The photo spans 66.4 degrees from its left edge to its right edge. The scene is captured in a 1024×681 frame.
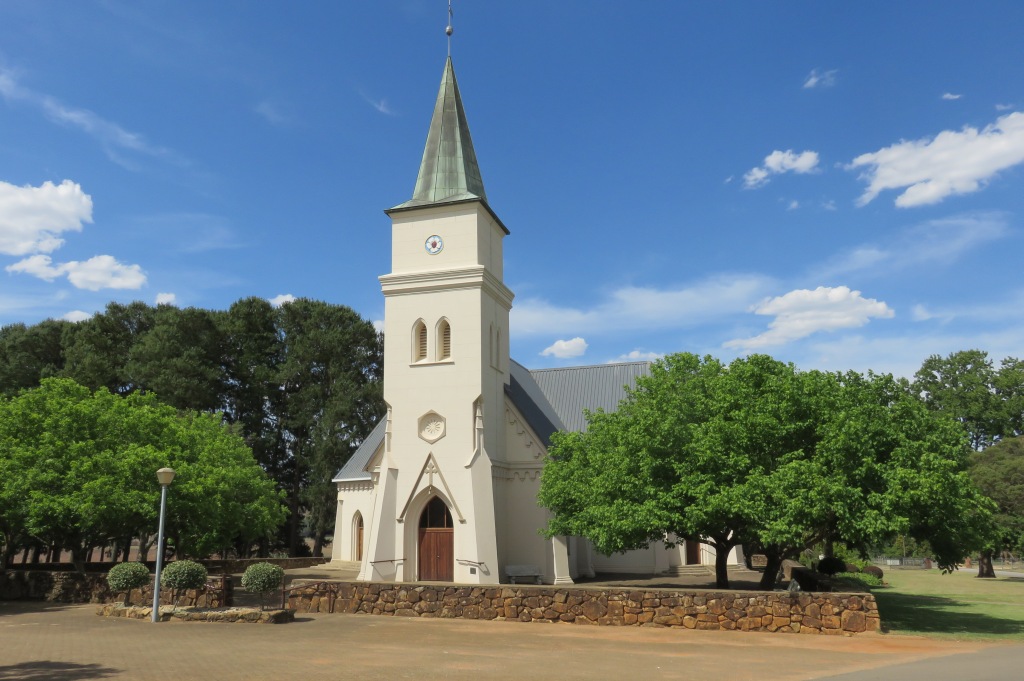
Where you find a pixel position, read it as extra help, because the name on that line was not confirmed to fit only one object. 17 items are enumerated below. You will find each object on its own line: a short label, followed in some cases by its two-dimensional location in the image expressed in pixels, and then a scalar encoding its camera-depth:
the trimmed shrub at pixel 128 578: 21.06
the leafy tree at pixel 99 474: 23.11
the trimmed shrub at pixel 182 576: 20.45
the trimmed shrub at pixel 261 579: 20.00
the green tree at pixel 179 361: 50.34
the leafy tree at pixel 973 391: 68.12
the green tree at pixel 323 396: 52.38
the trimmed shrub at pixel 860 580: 29.81
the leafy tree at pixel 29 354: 50.84
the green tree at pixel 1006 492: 45.53
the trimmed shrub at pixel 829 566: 28.12
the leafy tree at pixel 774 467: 19.00
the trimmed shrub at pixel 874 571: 39.22
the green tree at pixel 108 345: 50.28
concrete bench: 29.66
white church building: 29.00
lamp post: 19.02
